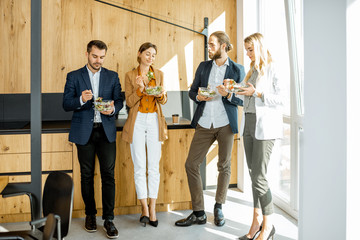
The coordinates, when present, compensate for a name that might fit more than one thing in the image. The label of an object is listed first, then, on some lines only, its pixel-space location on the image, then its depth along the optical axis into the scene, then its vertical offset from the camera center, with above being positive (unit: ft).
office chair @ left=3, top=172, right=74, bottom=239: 7.12 -1.52
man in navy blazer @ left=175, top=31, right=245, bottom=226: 11.76 -0.13
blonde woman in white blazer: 10.04 +0.06
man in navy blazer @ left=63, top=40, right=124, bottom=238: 11.51 -0.23
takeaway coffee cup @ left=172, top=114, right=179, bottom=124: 13.78 -0.06
